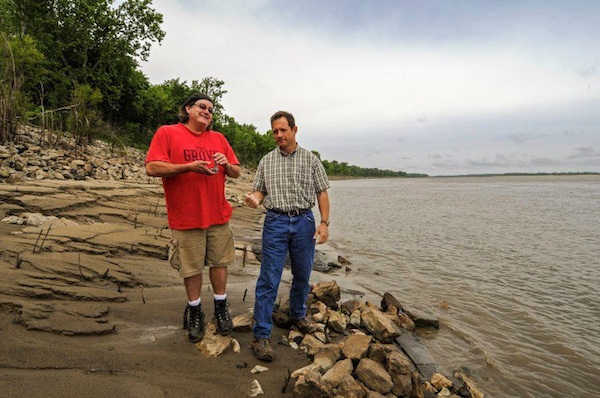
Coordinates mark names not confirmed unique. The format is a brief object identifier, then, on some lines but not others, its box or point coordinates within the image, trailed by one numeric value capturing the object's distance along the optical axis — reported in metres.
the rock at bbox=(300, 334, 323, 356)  3.48
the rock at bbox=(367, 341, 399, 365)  3.34
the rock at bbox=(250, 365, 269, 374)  3.00
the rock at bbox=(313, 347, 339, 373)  3.21
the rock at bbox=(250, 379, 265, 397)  2.71
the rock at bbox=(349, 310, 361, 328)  4.45
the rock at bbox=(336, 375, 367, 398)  2.80
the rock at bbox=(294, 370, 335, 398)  2.67
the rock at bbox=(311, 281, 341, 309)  4.90
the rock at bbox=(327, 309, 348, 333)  4.21
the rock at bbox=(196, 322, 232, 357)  3.16
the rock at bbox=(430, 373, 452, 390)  3.42
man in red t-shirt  3.10
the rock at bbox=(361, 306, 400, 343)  4.09
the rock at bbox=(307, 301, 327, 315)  4.49
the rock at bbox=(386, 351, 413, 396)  3.04
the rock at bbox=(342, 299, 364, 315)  4.83
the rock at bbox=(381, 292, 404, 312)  5.27
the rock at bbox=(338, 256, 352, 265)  8.88
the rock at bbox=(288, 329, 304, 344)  3.74
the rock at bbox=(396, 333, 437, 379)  3.72
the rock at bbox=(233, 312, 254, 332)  3.68
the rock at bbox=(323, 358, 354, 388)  2.93
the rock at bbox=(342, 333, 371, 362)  3.32
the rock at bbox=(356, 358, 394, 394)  2.98
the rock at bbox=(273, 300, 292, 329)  4.00
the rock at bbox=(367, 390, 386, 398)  2.82
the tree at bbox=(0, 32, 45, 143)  11.77
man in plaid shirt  3.46
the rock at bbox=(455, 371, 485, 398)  3.43
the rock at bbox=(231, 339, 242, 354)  3.28
